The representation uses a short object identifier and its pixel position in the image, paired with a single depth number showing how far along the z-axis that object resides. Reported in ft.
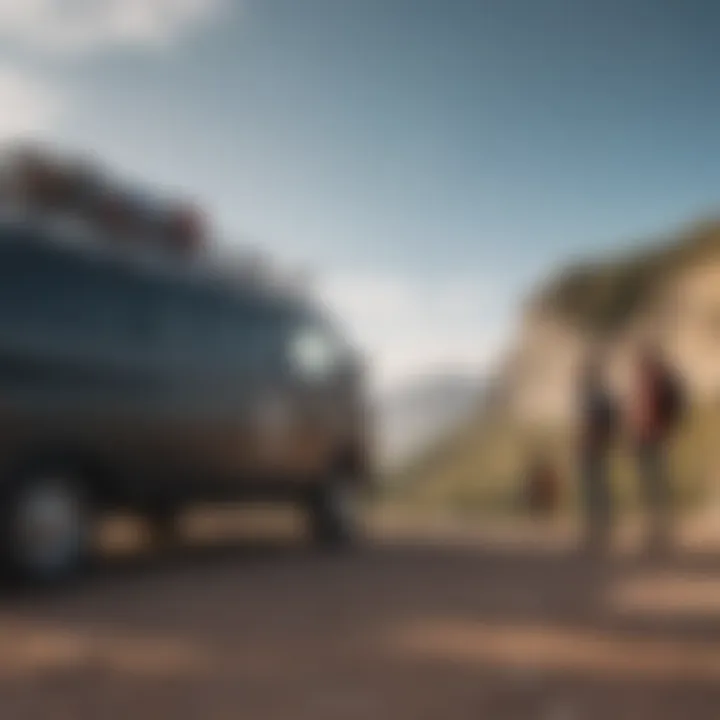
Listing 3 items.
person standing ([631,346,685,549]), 33.45
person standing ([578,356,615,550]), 34.78
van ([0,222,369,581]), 22.93
